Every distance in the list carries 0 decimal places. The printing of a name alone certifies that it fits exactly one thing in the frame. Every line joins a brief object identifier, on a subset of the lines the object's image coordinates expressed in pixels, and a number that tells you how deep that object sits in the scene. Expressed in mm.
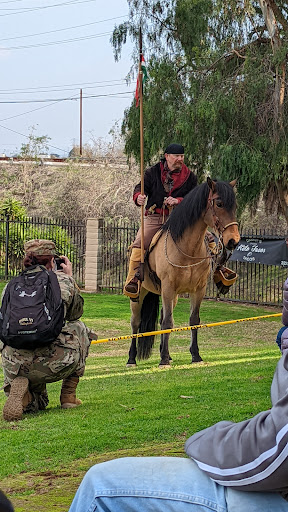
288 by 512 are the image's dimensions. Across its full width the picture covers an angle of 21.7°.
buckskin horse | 9883
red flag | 11302
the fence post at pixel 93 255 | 25781
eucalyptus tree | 21016
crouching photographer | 6371
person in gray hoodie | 2299
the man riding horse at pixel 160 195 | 10664
